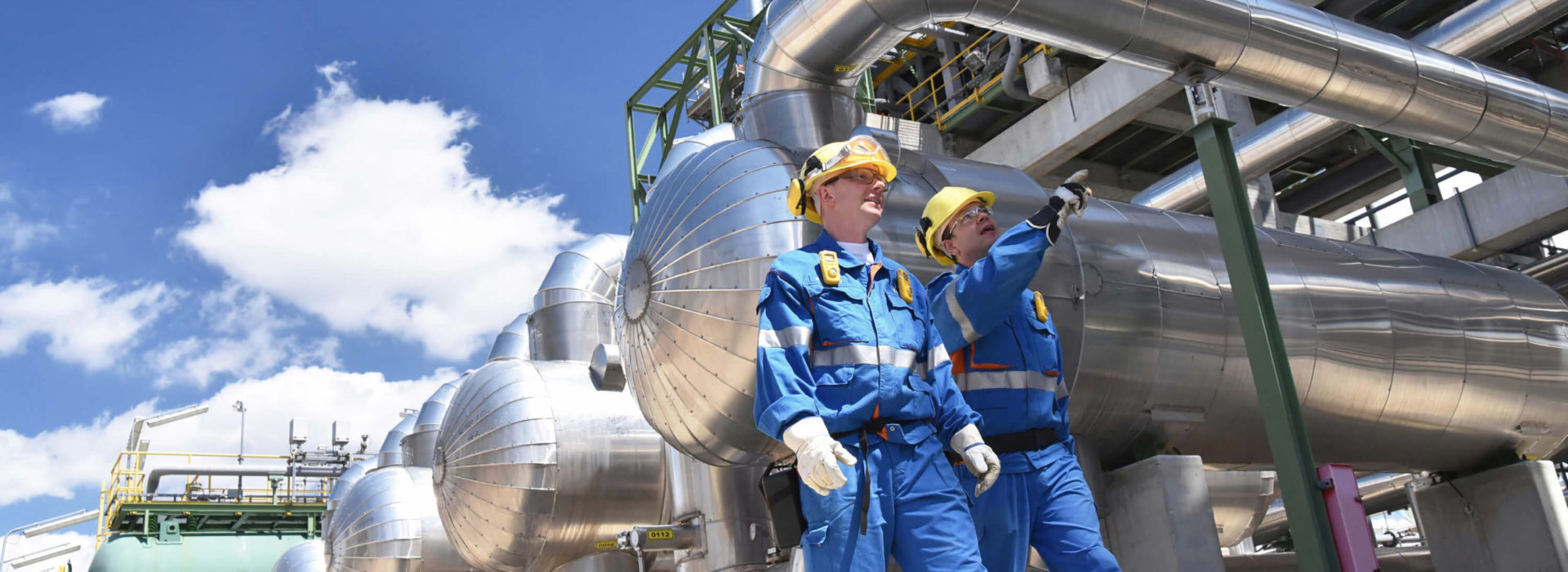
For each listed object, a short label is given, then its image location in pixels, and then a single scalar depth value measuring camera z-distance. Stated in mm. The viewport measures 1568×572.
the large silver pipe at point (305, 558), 14355
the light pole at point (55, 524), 23688
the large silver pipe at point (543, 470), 7500
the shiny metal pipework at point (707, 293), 4703
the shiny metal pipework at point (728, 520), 6078
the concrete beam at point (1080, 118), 14523
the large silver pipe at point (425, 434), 11869
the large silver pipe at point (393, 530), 10000
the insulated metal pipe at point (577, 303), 9453
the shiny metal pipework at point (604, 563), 8148
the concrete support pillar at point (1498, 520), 6789
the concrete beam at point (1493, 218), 12734
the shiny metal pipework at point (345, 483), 14219
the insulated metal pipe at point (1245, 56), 5156
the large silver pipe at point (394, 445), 14536
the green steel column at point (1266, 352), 4543
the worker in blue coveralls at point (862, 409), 3014
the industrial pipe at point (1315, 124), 11031
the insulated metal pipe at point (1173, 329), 4844
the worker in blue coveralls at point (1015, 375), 3625
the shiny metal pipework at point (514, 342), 11805
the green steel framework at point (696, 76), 14578
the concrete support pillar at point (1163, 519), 5117
